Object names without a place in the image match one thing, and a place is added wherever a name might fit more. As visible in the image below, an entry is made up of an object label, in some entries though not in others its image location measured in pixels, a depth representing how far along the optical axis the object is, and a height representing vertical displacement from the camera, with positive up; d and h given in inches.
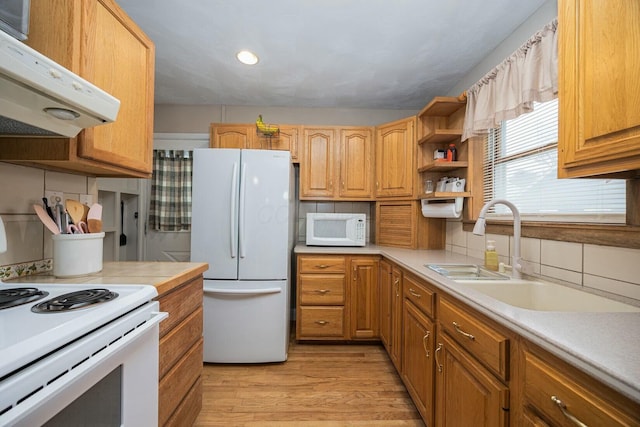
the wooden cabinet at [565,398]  21.3 -16.1
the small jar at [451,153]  87.7 +21.7
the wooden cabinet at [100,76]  38.3 +23.1
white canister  43.3 -7.0
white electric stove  20.3 -13.2
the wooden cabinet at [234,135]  108.1 +32.8
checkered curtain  115.4 +10.1
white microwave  102.5 -5.0
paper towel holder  83.7 +3.3
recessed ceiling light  81.1 +49.6
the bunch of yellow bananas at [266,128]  104.0 +34.6
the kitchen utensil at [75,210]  46.6 +0.4
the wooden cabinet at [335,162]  109.0 +22.6
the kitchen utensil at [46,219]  42.0 -1.2
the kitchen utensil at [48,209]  43.9 +0.5
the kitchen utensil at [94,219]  48.3 -1.2
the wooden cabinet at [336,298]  95.0 -29.2
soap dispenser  63.7 -9.4
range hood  24.5 +12.5
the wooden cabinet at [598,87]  29.1 +16.2
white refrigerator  84.1 -13.2
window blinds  46.4 +9.1
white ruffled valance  51.6 +30.8
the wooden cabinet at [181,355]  44.5 -26.7
